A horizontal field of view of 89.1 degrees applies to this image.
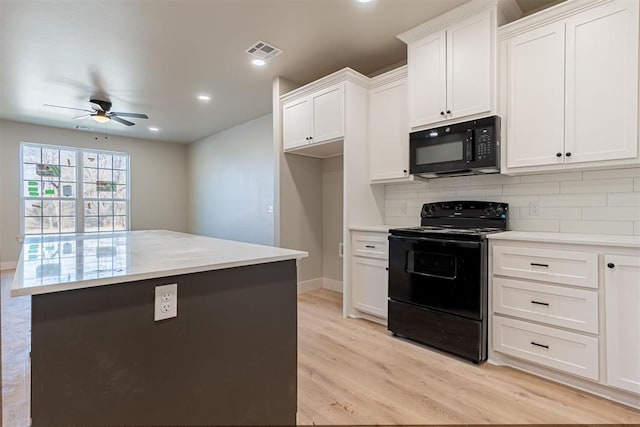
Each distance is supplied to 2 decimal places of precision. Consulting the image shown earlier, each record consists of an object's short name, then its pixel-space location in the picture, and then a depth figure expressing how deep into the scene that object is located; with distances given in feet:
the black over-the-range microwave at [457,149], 7.73
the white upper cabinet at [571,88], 6.29
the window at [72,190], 19.42
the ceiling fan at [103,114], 14.37
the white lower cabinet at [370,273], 9.59
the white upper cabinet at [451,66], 7.78
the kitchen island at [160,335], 3.18
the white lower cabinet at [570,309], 5.70
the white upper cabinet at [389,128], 9.83
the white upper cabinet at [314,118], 10.48
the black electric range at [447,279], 7.22
